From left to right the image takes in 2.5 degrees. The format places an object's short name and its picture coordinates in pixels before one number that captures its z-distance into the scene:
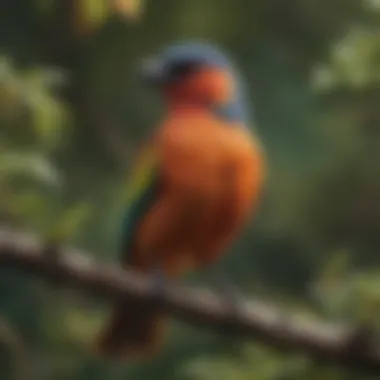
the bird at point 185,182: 3.99
